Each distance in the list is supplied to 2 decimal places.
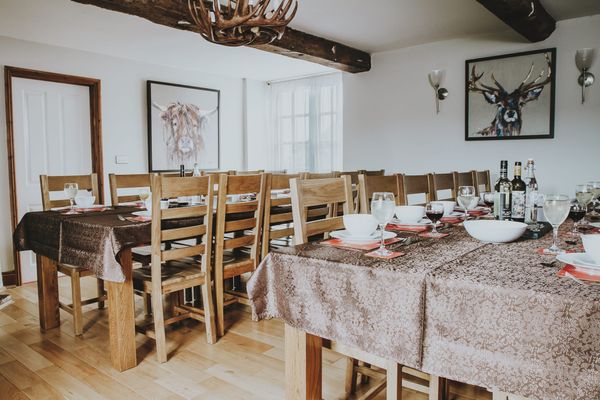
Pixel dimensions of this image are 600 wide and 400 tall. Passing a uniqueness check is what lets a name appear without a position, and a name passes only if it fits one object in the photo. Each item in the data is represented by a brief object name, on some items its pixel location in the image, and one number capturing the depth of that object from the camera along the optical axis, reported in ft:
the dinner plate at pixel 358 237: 4.57
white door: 13.57
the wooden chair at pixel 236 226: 8.15
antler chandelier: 7.02
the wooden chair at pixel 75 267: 8.51
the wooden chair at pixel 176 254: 7.17
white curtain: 19.26
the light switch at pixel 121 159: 15.85
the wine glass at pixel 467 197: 5.87
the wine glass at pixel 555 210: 4.02
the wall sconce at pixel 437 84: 14.67
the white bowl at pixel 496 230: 4.45
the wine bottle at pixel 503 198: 6.01
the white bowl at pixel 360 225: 4.67
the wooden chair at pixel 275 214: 8.95
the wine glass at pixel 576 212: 4.69
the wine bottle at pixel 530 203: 5.86
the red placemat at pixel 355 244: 4.36
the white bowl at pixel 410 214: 5.78
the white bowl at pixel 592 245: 3.36
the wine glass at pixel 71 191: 8.73
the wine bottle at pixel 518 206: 5.81
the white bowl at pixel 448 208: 6.45
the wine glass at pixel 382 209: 4.24
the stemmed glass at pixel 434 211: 4.95
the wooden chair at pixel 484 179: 11.20
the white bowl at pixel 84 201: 8.95
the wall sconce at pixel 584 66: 11.99
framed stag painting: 12.71
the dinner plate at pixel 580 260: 3.32
